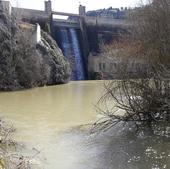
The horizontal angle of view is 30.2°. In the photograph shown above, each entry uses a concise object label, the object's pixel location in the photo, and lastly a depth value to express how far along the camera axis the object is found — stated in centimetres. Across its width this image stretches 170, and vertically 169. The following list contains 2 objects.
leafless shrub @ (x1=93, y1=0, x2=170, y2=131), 974
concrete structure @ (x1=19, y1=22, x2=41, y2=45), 2630
